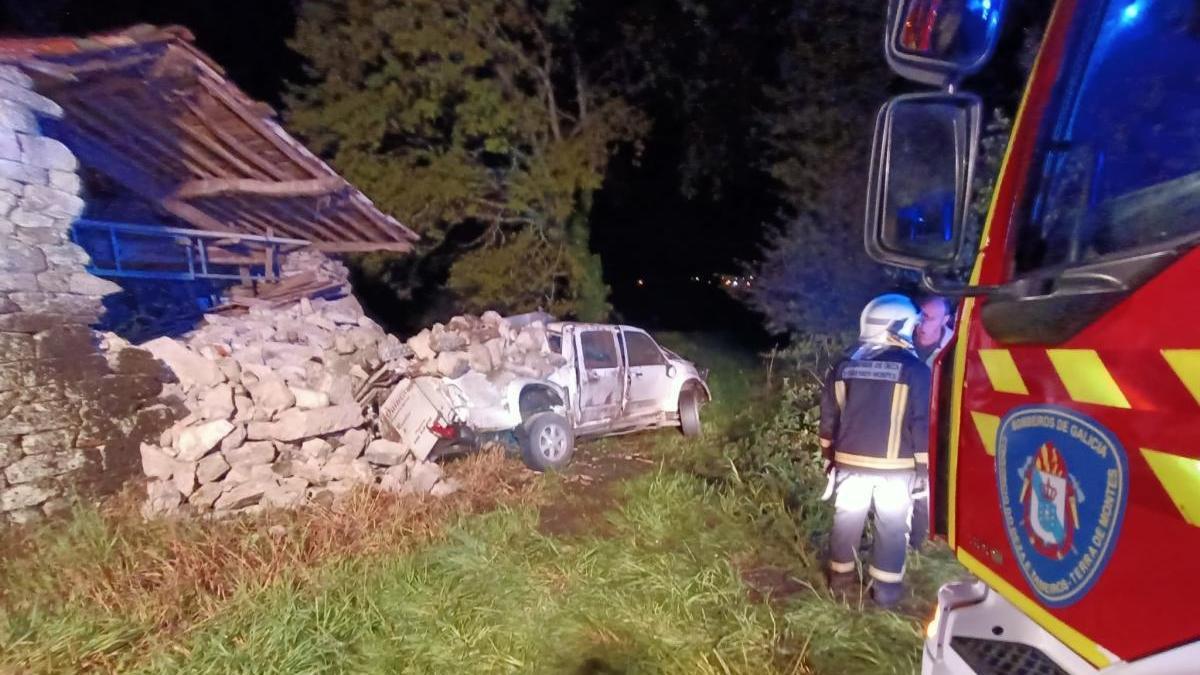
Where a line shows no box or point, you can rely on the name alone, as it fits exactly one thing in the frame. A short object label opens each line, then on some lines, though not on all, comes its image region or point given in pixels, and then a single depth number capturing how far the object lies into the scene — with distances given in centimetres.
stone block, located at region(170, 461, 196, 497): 569
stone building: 504
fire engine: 130
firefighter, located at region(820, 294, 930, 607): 383
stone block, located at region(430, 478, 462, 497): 645
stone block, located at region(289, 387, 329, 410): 632
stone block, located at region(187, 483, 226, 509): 574
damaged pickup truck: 707
